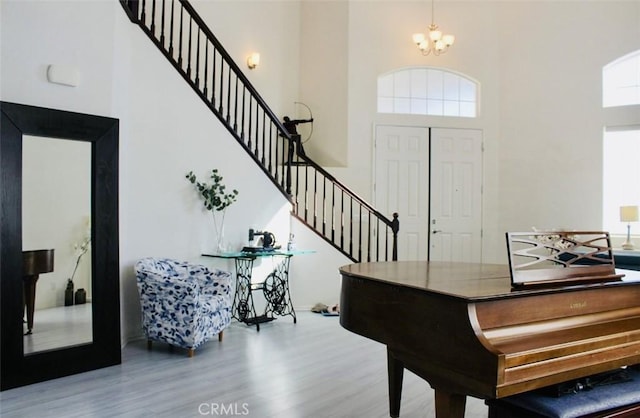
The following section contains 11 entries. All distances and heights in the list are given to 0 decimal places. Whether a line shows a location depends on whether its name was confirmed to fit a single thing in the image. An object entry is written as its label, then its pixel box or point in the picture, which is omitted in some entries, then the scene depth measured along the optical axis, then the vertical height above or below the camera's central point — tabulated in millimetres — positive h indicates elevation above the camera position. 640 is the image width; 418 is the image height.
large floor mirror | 3285 -301
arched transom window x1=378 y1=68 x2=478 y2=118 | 7285 +1781
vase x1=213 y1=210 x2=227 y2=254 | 5188 -303
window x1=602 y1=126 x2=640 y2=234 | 7129 +510
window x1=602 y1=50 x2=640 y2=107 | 7168 +1926
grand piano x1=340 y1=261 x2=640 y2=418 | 1842 -553
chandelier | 6844 +2447
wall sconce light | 6977 +2164
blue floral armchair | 4035 -924
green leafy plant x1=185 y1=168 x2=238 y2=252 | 5016 +83
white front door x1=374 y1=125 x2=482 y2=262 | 7172 +264
